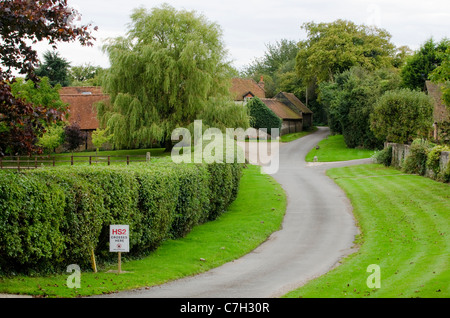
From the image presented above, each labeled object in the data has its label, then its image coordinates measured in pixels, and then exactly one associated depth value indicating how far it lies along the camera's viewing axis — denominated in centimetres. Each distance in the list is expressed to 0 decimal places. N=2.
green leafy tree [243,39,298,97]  9294
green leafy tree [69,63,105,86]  10681
